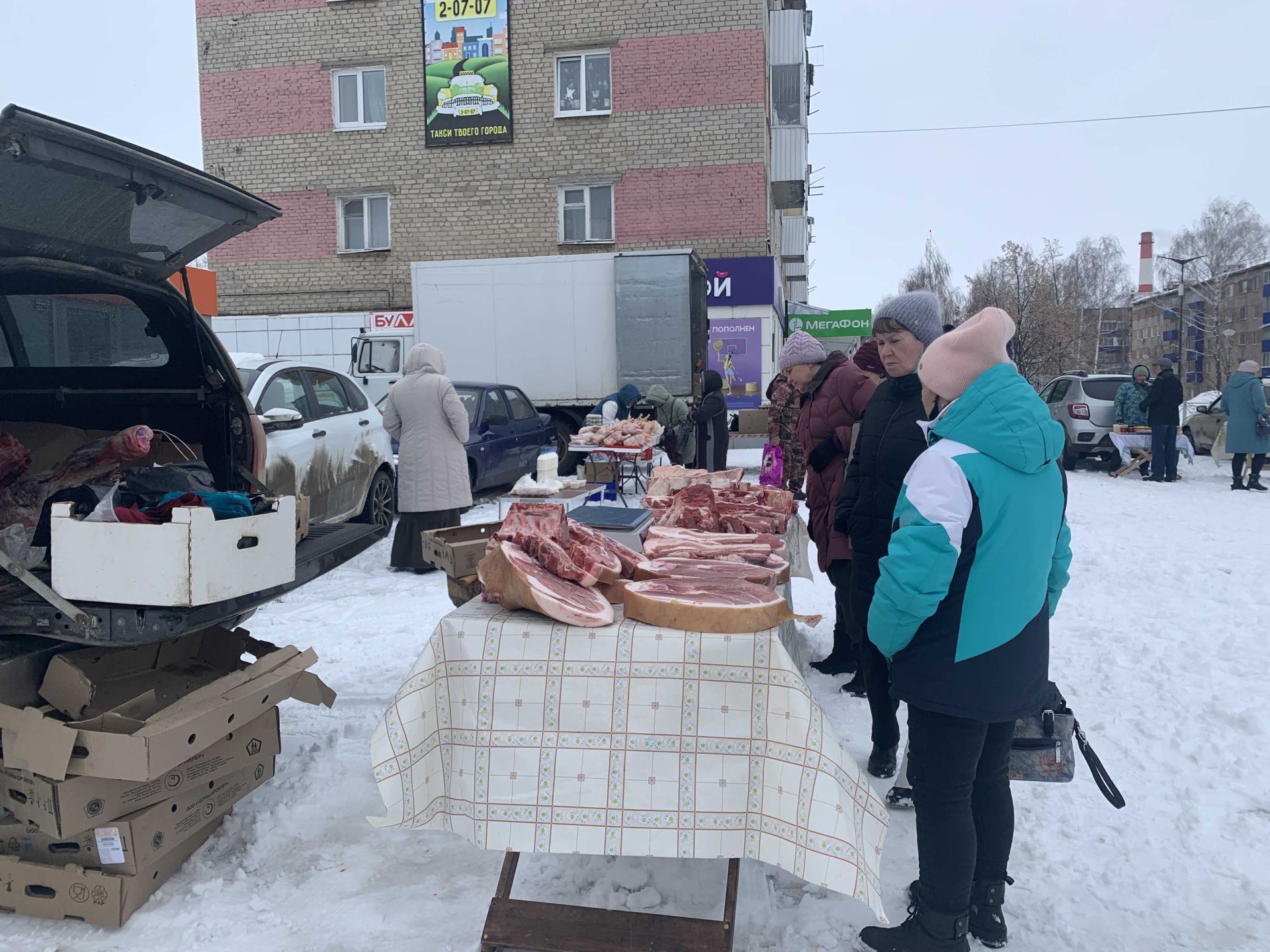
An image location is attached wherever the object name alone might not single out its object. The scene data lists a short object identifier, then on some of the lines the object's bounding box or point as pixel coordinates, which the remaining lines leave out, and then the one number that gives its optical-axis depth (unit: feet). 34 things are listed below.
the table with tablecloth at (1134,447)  48.93
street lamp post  111.24
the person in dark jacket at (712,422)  36.73
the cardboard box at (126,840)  9.46
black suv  9.45
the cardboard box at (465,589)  12.39
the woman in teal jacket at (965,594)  7.89
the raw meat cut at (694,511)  14.25
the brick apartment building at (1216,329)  150.30
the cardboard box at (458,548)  12.47
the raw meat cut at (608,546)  10.29
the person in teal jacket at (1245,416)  41.96
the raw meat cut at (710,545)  11.54
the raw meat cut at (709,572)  9.89
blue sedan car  35.24
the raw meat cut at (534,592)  8.54
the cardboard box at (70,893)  9.30
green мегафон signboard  102.83
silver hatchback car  52.49
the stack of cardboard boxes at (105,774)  9.18
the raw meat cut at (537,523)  9.92
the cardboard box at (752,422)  62.13
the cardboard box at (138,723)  9.12
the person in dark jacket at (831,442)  14.74
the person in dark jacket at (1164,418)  43.52
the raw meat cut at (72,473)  11.86
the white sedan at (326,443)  23.97
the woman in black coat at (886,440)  11.39
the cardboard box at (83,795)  9.15
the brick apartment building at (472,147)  61.98
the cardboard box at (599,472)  35.14
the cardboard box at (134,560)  9.34
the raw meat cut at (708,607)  8.20
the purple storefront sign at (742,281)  62.44
